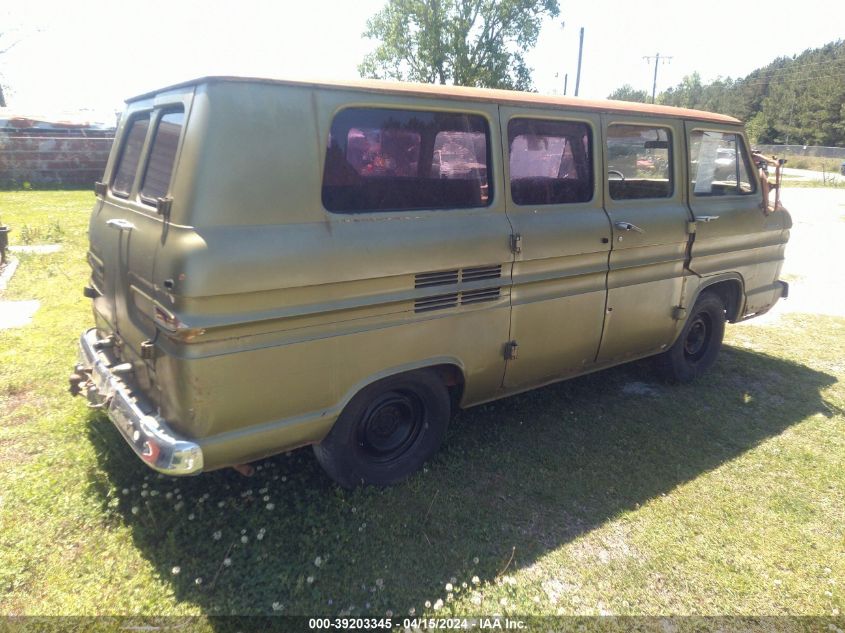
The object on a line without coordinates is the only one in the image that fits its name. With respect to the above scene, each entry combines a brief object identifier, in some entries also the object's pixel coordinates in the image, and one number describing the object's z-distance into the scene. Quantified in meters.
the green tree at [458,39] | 33.38
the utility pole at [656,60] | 51.91
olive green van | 2.52
